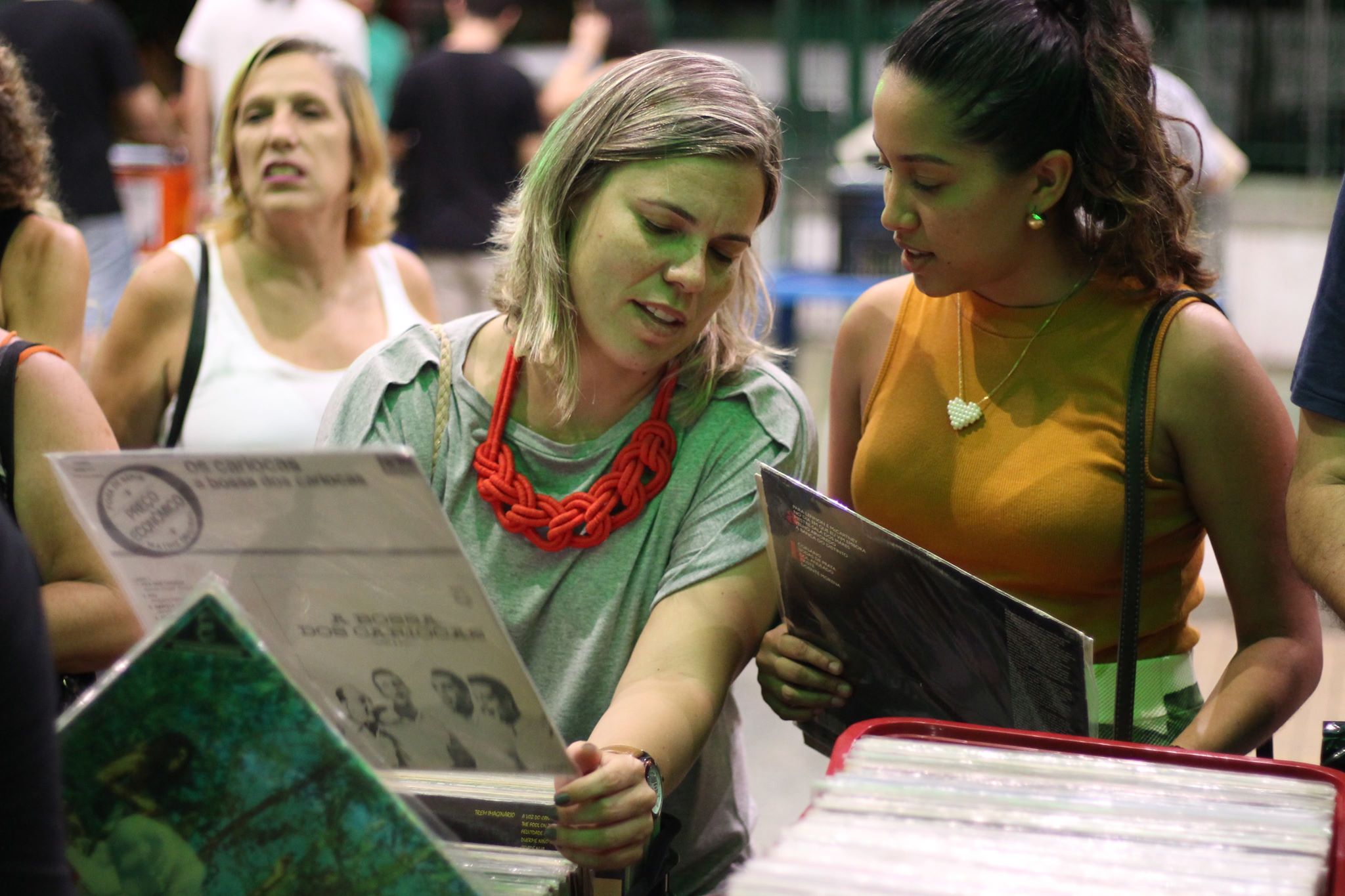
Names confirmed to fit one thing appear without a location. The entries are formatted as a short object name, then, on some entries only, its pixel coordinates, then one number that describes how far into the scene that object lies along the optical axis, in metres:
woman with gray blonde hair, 3.75
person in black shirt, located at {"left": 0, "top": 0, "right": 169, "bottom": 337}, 9.13
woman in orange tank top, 3.76
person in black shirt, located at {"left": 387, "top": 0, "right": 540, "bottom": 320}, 10.45
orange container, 9.64
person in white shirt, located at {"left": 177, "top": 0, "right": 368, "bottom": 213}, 9.57
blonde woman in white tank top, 5.01
